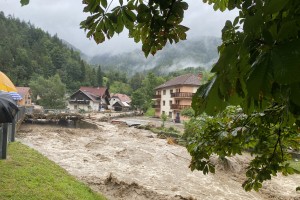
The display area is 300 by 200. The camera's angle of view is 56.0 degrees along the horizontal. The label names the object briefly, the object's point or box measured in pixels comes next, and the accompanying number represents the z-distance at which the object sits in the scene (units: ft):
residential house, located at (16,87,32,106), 166.46
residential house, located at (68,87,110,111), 222.54
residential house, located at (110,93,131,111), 261.44
